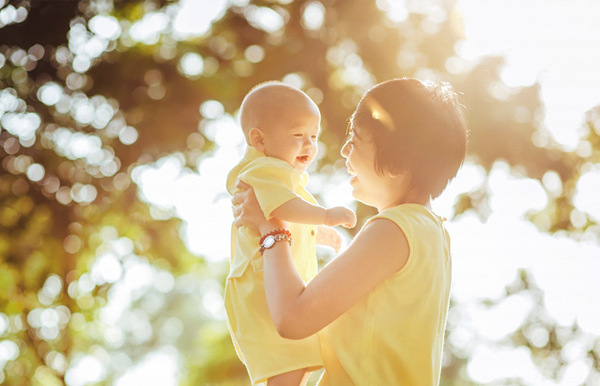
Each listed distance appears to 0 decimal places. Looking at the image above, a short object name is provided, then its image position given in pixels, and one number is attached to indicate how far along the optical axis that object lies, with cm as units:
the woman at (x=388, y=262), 232
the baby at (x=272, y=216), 243
